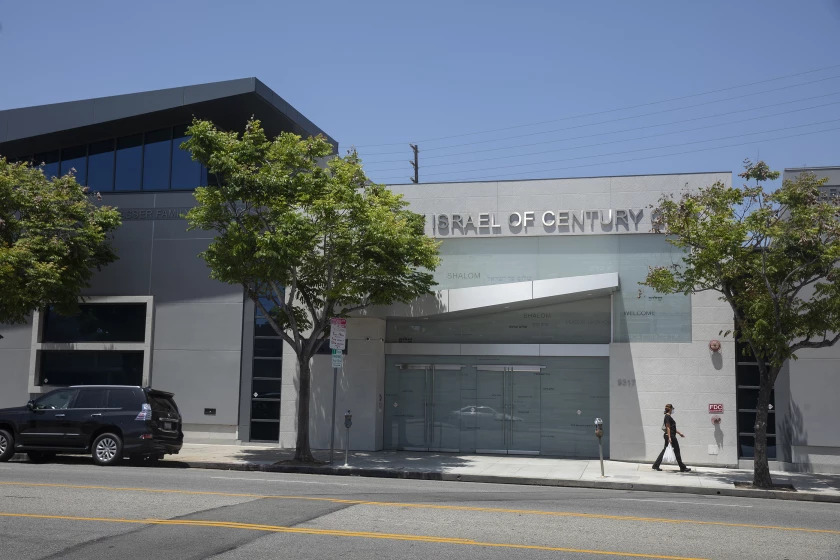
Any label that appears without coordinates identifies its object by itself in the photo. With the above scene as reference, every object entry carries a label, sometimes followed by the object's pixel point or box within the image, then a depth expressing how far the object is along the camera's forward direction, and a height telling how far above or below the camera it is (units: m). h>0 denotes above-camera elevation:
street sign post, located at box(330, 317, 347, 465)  19.23 +0.95
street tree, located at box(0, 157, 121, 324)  20.98 +3.58
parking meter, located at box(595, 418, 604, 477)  18.22 -0.88
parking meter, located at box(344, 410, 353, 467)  19.36 -0.89
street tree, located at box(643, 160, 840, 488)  16.86 +2.65
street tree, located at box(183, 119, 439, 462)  18.44 +3.33
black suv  18.41 -1.06
